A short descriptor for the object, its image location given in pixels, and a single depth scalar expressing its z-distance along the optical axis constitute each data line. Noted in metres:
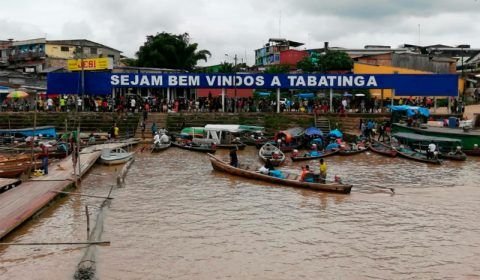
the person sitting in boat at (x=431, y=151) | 31.36
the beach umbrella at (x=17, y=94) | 40.55
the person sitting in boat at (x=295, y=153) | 32.47
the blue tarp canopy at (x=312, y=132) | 37.53
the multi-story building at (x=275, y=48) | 93.72
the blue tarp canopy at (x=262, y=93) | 60.84
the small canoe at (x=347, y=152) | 33.78
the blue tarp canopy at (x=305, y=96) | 51.75
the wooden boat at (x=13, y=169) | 22.94
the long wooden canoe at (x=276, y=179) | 22.11
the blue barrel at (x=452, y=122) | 40.66
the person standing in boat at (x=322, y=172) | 22.88
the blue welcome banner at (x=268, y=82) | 45.38
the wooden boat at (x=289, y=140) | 35.91
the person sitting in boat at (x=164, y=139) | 36.98
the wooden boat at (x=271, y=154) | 29.83
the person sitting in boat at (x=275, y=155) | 30.22
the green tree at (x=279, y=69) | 74.31
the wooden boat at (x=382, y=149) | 33.12
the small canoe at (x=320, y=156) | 31.95
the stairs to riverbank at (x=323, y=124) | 42.41
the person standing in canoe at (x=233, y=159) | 26.50
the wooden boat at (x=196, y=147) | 35.31
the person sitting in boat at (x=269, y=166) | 25.05
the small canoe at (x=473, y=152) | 33.94
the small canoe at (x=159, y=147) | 35.69
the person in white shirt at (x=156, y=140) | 36.21
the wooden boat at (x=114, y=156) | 30.12
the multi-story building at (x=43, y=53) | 65.06
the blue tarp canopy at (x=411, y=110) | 41.78
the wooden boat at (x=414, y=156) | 30.87
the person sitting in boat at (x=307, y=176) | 22.95
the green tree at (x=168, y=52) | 73.75
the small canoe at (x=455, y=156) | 31.93
